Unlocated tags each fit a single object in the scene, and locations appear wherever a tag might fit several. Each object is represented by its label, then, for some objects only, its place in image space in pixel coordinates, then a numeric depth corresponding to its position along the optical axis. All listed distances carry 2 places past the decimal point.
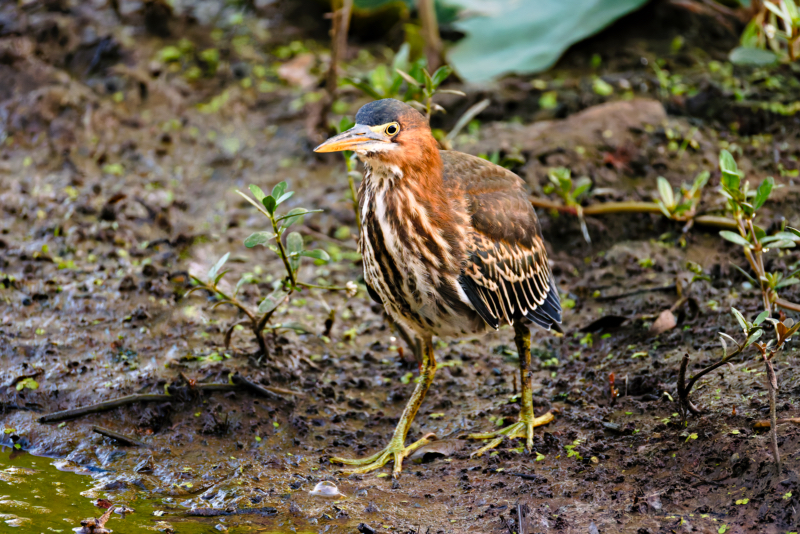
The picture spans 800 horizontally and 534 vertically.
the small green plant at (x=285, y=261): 7.56
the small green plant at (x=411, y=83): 8.74
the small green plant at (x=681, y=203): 10.47
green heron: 7.43
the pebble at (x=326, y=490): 7.30
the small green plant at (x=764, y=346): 6.29
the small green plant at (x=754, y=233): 7.25
